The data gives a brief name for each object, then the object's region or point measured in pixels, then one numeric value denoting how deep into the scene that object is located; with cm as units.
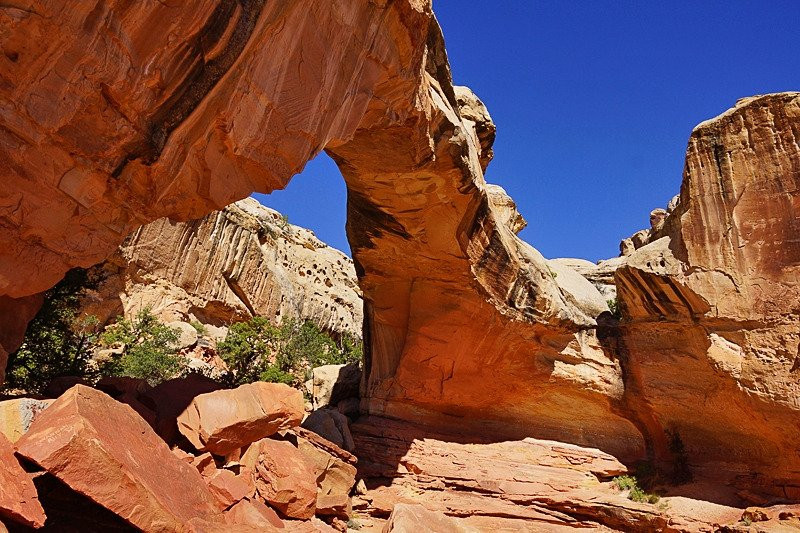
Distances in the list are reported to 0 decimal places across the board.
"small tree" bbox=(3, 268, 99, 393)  1112
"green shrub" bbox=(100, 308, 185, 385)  1888
